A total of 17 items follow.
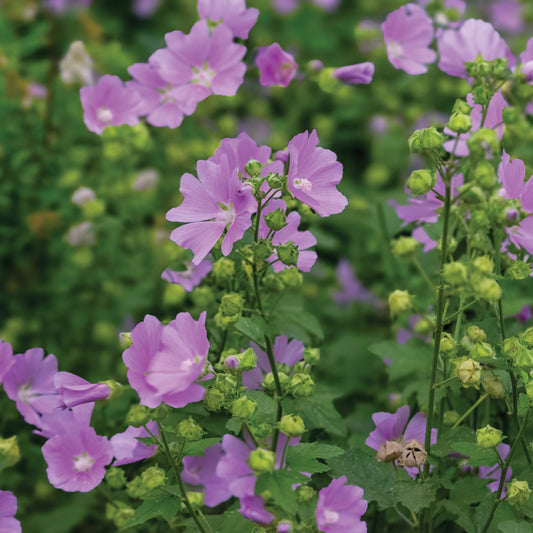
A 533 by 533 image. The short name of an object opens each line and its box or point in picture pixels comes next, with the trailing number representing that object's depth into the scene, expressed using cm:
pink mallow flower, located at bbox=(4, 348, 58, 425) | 150
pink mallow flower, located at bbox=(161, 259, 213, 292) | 151
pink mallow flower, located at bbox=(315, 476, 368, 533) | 137
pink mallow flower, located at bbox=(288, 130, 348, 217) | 140
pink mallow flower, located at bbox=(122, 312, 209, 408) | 135
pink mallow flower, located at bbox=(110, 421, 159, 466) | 144
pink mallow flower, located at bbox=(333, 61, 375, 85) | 157
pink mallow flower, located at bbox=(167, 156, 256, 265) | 140
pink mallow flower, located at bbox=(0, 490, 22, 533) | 142
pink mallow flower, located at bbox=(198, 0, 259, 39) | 156
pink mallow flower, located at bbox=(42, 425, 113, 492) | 143
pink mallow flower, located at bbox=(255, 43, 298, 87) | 155
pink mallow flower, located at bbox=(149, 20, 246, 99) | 154
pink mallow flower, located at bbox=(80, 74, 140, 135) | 157
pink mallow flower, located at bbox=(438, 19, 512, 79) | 153
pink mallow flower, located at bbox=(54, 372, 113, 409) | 140
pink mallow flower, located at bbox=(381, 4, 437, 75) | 159
